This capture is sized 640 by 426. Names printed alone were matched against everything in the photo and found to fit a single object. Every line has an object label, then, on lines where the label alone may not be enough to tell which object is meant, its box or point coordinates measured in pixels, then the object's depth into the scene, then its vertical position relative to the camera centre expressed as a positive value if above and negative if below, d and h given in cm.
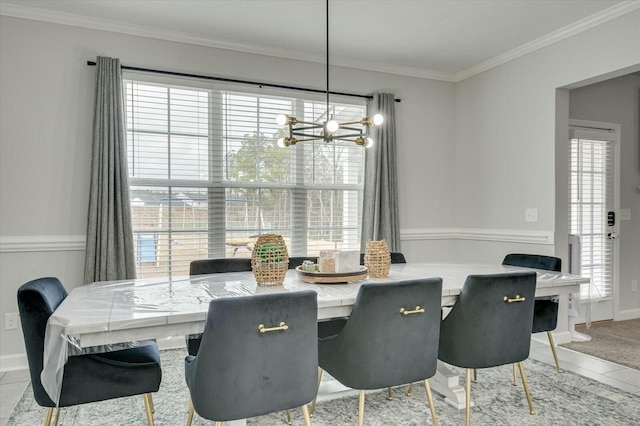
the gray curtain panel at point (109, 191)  334 +16
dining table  168 -40
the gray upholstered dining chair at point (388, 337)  196 -55
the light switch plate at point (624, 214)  466 +1
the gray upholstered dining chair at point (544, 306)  296 -62
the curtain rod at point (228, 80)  358 +116
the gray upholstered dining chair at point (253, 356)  165 -55
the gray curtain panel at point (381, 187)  432 +26
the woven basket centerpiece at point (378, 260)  257 -27
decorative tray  240 -35
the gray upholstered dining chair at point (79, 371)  179 -68
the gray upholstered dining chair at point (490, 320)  223 -54
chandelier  257 +50
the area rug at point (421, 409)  245 -114
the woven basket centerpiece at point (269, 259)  225 -24
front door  442 +12
